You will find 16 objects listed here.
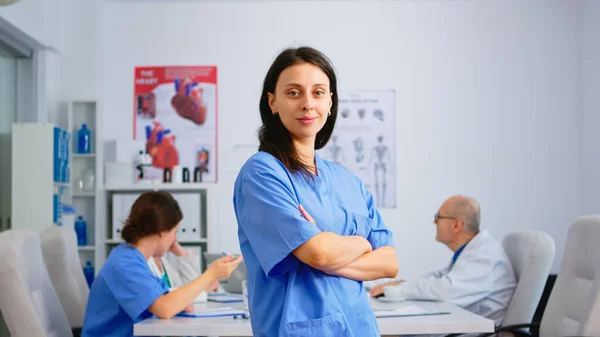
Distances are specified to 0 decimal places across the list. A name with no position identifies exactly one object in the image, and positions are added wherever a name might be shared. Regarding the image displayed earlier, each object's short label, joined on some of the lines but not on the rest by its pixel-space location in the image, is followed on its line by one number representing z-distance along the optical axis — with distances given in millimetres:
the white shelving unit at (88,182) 5055
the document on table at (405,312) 2545
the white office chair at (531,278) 3162
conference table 2355
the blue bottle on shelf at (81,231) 5074
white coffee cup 3078
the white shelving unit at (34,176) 4496
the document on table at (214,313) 2633
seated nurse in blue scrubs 2580
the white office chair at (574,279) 2381
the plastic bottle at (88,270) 5027
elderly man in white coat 3191
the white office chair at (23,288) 2219
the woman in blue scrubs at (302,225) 1497
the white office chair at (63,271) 3078
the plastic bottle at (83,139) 5090
